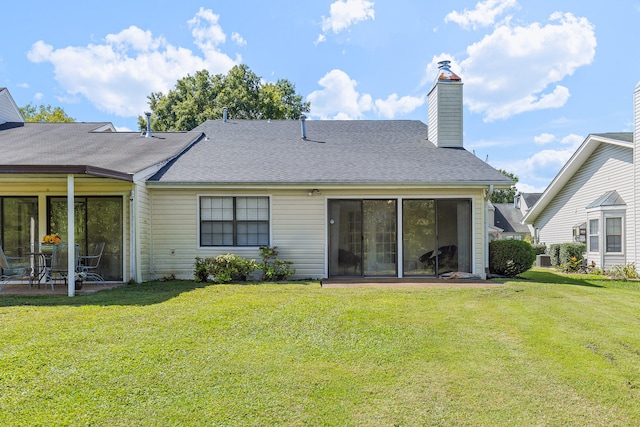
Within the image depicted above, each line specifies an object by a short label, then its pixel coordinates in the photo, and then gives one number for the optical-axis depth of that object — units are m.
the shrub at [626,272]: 13.26
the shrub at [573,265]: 15.50
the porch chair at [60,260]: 8.85
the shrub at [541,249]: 20.24
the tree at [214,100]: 28.25
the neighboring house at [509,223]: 35.78
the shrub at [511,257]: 11.33
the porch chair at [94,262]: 10.03
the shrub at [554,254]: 17.41
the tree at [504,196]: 55.84
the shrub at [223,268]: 9.91
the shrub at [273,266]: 10.24
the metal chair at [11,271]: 8.37
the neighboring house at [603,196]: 13.91
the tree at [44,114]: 31.53
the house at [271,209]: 10.16
